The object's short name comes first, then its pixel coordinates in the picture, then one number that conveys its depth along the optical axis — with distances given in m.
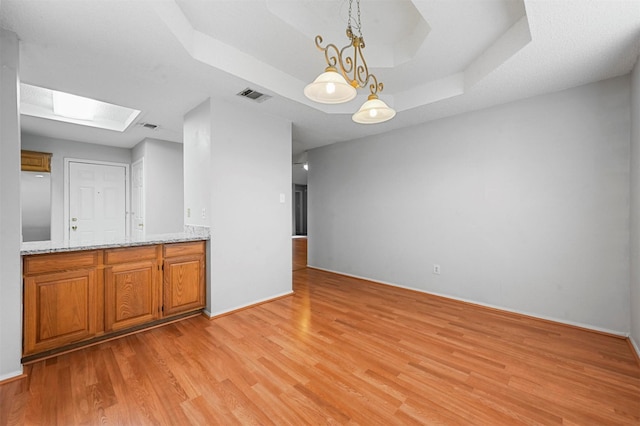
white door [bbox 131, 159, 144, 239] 4.91
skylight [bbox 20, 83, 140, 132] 3.48
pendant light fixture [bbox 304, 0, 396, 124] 1.73
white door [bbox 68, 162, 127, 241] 4.79
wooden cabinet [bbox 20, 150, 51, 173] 4.32
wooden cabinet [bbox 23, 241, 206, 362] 2.12
